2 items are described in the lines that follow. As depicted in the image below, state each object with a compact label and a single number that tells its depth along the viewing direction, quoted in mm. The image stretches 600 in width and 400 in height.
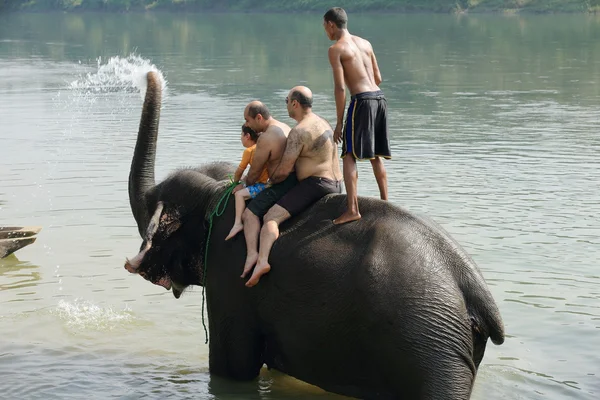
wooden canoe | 12672
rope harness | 8102
